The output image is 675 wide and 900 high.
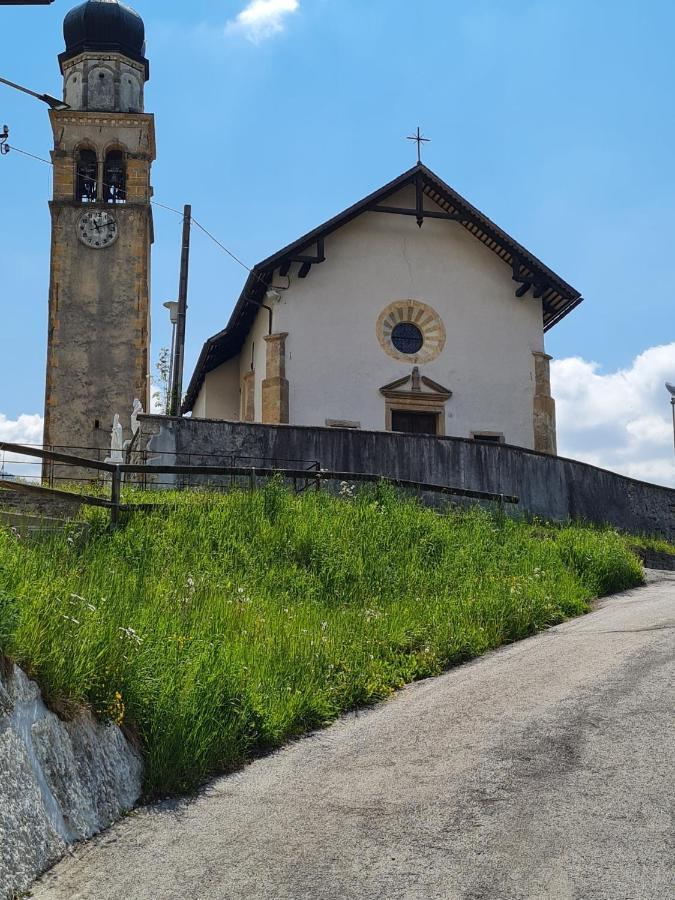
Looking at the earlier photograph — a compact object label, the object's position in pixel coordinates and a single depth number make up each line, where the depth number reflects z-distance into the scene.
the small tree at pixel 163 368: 41.52
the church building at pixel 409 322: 24.12
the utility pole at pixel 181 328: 24.66
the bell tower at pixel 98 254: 34.72
